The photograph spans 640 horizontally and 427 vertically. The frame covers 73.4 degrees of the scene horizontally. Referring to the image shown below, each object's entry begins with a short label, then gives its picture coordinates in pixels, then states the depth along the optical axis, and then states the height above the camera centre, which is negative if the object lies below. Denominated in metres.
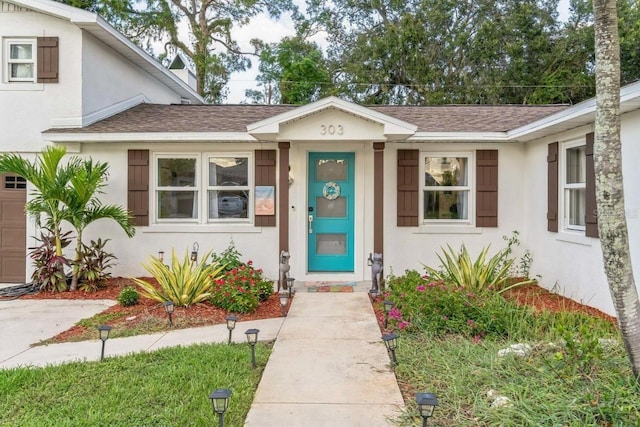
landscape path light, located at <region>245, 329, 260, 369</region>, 3.71 -1.10
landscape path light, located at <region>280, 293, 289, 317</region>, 5.35 -1.12
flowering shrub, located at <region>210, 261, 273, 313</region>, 5.57 -1.05
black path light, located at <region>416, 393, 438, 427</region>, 2.51 -1.12
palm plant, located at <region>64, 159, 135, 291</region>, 6.50 +0.06
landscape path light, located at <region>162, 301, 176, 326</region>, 4.91 -1.09
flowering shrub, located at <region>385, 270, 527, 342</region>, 4.38 -1.06
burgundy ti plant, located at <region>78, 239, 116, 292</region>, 6.86 -0.89
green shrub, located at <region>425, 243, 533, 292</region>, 5.84 -0.85
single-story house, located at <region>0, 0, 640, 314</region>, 7.43 +0.50
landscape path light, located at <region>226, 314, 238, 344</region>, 4.20 -1.07
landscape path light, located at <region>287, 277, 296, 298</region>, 6.11 -1.02
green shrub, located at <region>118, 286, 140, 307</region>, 5.89 -1.18
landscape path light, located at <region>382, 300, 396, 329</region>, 4.80 -1.06
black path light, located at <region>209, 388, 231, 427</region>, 2.54 -1.13
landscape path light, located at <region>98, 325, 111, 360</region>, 3.94 -1.11
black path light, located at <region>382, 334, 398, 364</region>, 3.72 -1.13
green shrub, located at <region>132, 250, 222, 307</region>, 5.68 -0.97
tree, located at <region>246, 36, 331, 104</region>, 19.62 +6.65
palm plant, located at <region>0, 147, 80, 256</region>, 6.45 +0.51
